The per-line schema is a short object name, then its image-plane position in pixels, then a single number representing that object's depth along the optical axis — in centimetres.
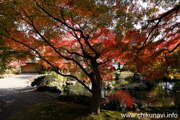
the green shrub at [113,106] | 526
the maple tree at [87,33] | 379
